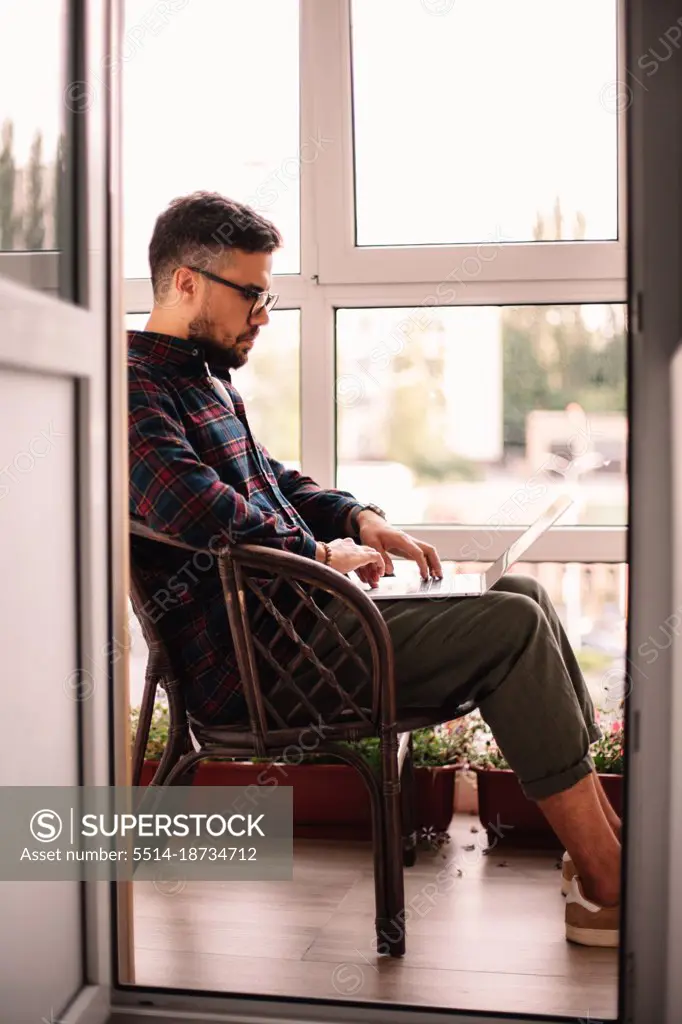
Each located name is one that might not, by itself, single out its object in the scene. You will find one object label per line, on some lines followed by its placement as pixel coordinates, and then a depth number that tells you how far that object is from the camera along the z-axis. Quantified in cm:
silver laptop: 348
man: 338
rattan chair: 334
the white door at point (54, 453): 295
